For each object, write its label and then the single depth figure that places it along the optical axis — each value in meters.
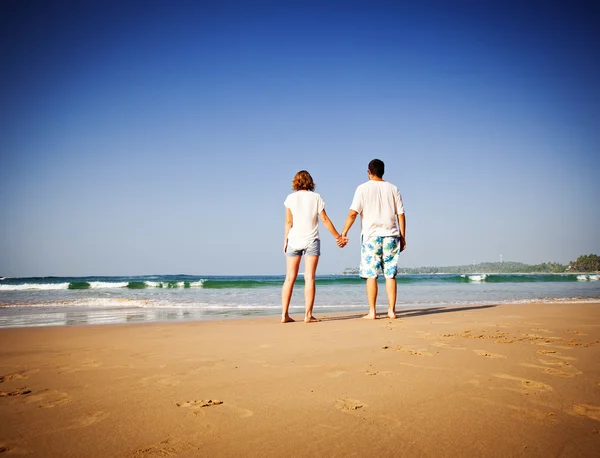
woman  5.27
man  5.22
